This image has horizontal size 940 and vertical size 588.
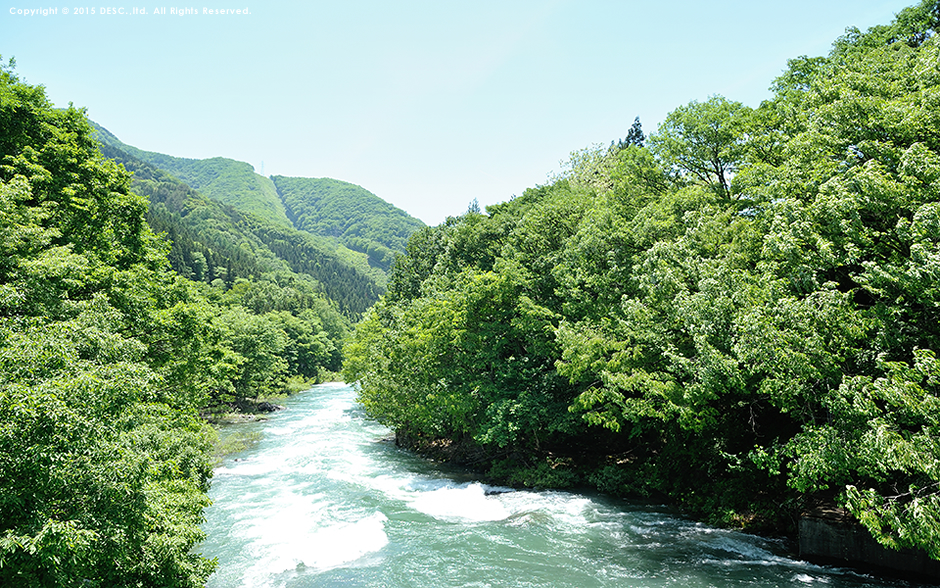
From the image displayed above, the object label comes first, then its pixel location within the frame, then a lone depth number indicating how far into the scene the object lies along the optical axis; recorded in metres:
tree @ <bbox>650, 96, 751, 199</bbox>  22.78
